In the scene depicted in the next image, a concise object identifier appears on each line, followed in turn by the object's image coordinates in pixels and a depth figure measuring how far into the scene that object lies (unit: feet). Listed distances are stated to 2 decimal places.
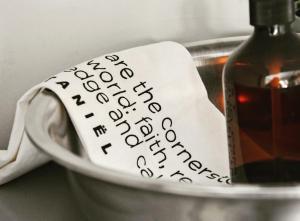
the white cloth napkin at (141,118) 1.94
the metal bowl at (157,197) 1.39
